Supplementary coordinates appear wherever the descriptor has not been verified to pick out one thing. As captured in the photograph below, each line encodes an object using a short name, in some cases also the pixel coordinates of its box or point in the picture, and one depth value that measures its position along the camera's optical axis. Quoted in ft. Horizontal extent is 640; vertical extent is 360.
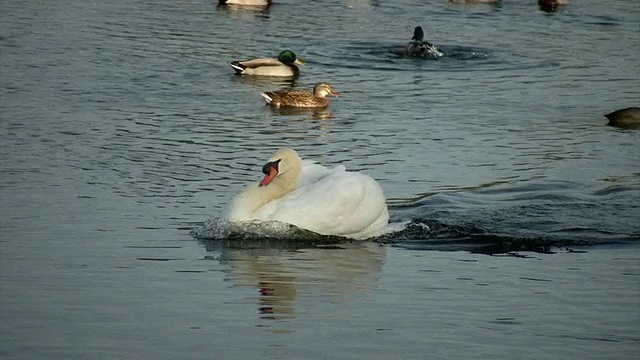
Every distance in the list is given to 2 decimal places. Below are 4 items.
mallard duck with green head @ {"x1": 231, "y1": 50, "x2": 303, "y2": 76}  67.46
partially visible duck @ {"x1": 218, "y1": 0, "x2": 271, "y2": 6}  93.25
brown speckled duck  60.44
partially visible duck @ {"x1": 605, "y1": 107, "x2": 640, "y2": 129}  56.95
